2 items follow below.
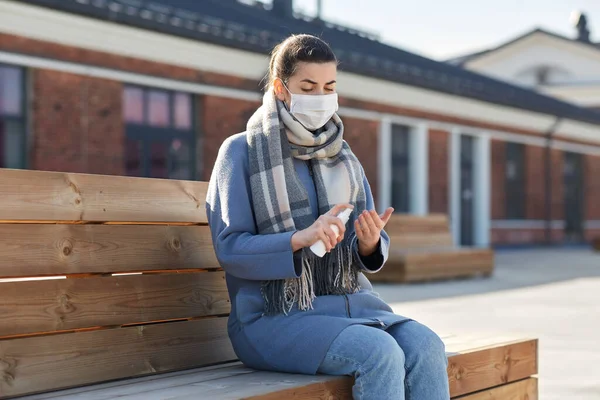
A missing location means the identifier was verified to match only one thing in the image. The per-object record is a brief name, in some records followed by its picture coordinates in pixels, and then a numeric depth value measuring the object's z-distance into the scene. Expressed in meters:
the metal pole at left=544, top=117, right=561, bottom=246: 28.58
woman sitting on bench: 3.26
